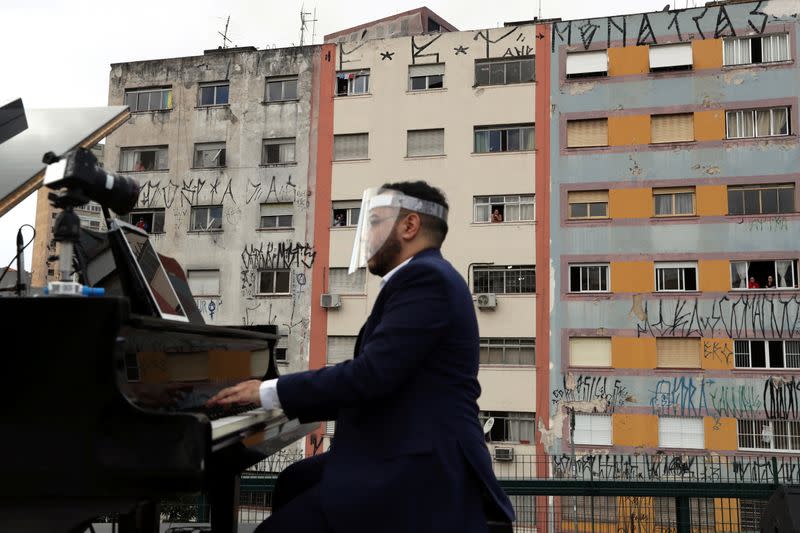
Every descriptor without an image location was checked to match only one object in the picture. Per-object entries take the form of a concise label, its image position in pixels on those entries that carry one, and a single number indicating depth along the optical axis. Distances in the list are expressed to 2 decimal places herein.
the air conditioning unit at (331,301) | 25.92
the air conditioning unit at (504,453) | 23.72
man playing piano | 2.52
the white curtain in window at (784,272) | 22.86
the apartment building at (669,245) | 22.89
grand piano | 2.18
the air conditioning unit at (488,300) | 24.39
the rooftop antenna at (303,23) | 32.34
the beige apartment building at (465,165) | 24.44
